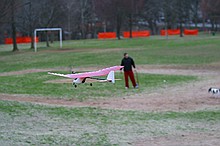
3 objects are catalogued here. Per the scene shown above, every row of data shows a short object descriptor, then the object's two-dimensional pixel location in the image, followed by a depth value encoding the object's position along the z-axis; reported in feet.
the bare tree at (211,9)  340.57
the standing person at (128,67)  80.48
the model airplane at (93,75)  77.54
